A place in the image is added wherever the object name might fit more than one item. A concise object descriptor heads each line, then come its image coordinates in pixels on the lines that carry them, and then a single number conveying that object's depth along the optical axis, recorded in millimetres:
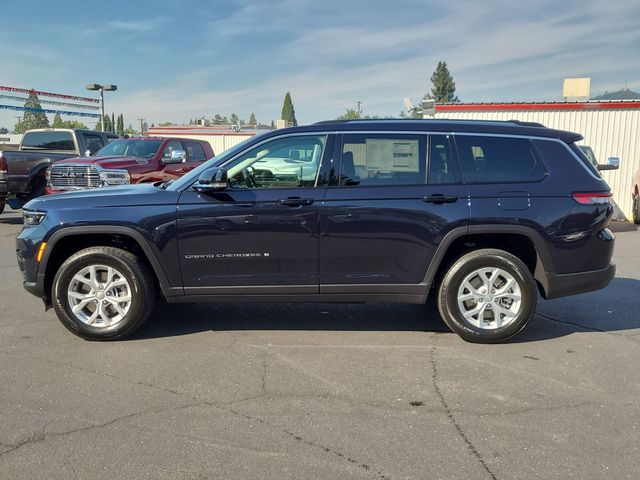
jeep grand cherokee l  4457
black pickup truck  11258
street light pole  28281
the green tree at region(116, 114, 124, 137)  87738
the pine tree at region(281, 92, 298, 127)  140000
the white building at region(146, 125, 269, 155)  32219
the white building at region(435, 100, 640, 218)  15375
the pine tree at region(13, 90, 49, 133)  29703
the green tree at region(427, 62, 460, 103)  103875
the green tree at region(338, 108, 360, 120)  85612
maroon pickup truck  9797
